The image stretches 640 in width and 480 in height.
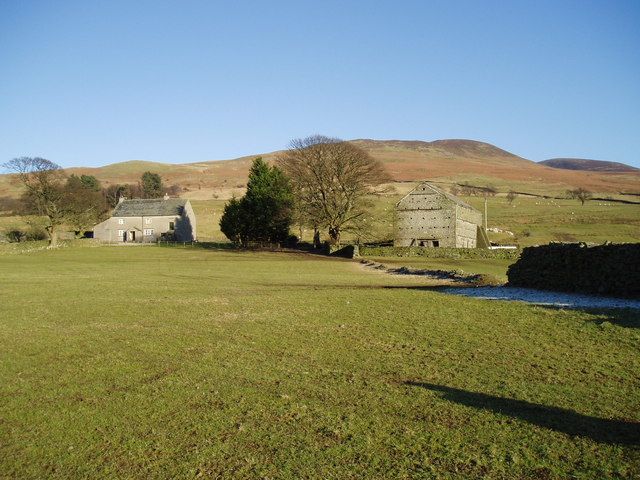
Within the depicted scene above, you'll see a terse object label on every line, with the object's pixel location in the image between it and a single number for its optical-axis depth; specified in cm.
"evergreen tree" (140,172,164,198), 14999
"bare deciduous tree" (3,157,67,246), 7794
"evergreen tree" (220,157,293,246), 7225
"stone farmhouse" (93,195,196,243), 9956
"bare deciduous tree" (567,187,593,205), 12844
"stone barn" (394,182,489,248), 7000
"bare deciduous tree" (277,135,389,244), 6400
